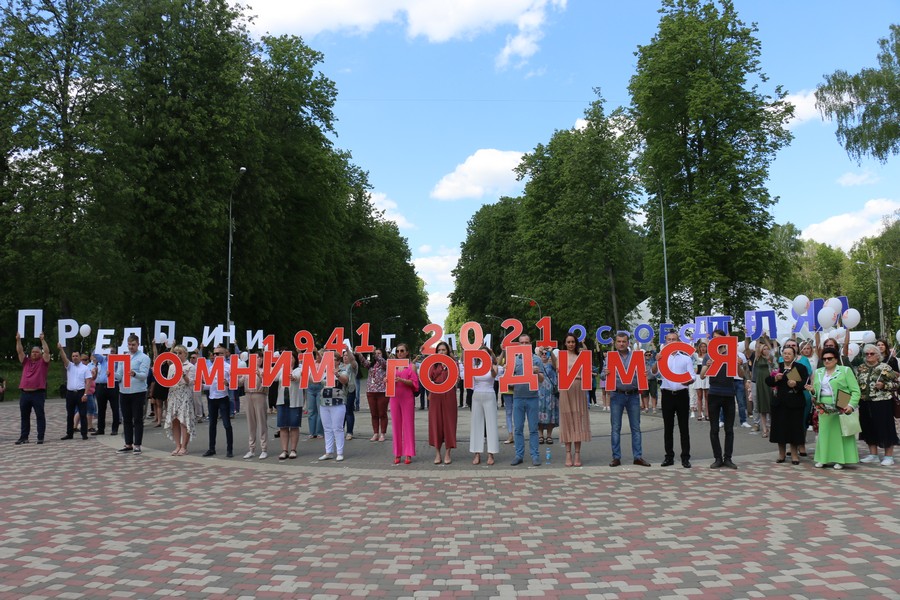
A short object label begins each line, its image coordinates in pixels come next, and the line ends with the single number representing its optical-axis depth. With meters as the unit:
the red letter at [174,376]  12.34
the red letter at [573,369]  10.85
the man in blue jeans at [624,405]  10.73
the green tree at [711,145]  30.27
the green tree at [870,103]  31.97
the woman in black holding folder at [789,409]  10.55
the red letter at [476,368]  11.16
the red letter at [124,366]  12.87
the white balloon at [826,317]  13.41
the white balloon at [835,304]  14.25
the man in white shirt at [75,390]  14.85
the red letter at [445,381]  11.10
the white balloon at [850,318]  14.24
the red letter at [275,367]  12.02
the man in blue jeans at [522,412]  11.03
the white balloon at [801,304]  14.94
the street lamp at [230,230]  31.73
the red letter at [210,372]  11.97
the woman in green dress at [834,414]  9.97
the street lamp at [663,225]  34.22
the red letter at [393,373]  11.58
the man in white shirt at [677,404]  10.53
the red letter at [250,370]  11.88
